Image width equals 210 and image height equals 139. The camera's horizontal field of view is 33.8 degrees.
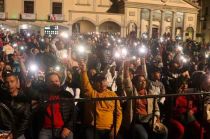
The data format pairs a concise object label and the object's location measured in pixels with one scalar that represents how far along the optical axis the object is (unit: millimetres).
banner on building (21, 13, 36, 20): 43719
